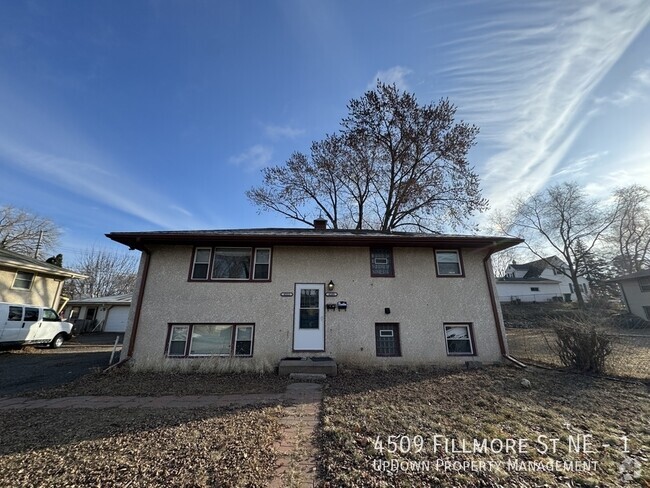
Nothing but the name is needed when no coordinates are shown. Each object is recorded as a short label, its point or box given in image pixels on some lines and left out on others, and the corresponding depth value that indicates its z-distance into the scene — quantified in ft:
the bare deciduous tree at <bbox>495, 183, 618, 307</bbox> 84.58
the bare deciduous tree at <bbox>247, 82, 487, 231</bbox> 50.67
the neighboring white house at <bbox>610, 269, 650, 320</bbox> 62.04
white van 33.65
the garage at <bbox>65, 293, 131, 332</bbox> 68.28
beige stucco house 25.63
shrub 22.41
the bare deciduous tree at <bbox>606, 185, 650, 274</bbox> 81.15
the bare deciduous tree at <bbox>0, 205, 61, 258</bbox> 81.61
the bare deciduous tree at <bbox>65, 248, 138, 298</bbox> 110.63
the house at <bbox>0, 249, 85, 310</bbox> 39.91
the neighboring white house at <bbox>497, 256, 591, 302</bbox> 97.40
